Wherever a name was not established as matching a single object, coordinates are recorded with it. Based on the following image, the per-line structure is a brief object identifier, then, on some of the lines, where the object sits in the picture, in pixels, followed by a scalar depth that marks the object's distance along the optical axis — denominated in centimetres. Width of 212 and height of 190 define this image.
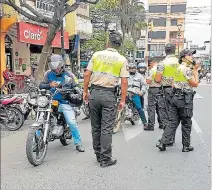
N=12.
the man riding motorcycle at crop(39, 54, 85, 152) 545
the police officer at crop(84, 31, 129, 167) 475
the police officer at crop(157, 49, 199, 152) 542
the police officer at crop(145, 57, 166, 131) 742
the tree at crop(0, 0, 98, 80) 1105
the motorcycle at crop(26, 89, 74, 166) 478
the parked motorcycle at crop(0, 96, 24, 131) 773
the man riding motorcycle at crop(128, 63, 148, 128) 785
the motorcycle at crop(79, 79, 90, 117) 936
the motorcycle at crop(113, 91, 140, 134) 789
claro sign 1527
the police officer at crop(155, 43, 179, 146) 577
